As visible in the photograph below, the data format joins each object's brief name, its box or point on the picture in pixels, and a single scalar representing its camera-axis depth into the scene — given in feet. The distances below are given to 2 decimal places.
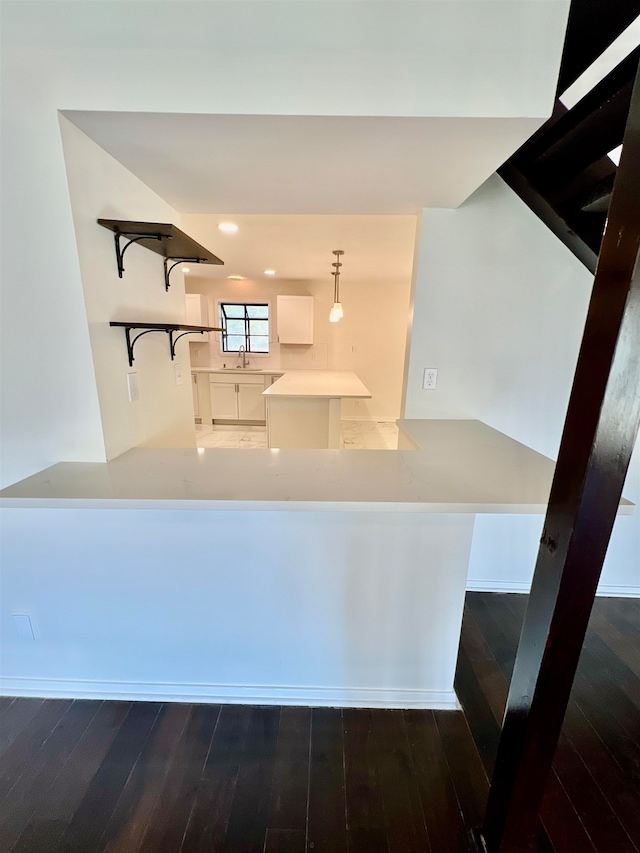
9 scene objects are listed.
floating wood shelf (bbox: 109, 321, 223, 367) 4.37
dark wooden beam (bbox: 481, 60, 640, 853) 2.01
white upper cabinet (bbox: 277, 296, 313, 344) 18.24
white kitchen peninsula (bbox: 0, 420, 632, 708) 4.13
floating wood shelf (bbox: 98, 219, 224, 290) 4.04
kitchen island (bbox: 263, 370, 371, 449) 11.35
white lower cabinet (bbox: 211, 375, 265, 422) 18.52
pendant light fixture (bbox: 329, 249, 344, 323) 14.07
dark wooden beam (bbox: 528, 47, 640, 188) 3.52
